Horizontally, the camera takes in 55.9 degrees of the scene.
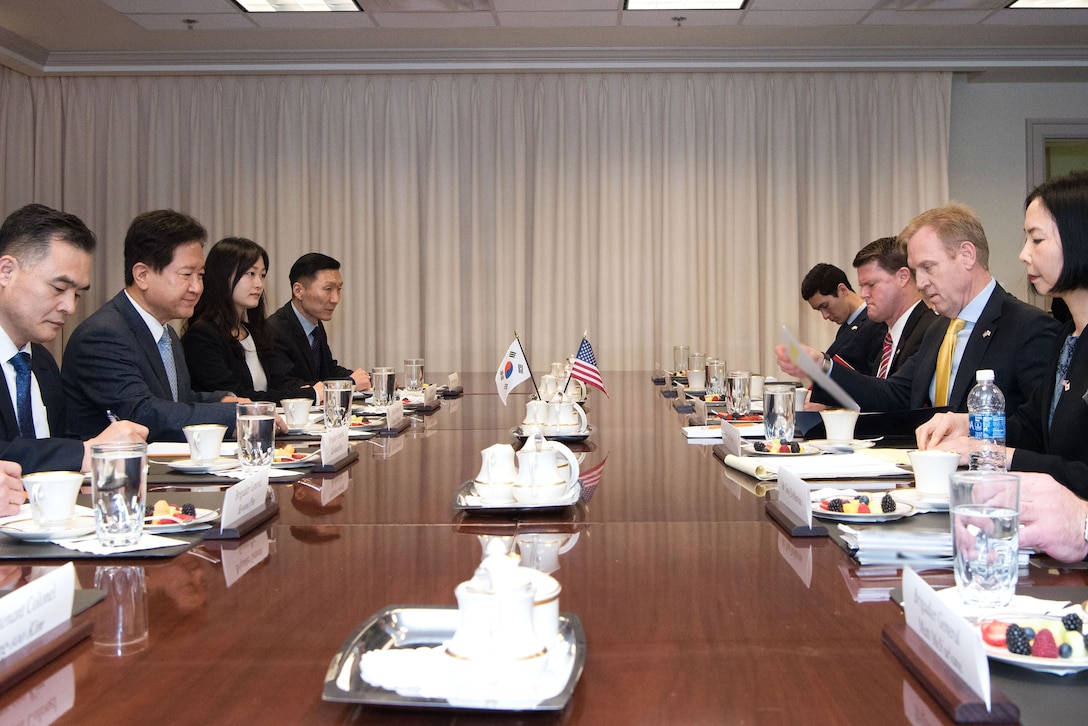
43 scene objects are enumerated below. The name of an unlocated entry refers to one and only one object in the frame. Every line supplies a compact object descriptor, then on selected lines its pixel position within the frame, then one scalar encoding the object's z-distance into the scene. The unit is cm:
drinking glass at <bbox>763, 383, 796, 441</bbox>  266
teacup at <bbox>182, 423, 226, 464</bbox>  239
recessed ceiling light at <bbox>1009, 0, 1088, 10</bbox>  640
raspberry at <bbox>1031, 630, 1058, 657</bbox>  104
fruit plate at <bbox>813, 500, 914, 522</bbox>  174
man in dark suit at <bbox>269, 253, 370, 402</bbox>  543
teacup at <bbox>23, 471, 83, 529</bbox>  171
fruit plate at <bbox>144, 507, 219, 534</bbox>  174
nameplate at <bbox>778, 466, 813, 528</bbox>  172
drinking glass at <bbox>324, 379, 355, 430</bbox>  298
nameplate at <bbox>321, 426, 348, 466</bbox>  249
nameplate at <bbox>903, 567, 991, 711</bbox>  94
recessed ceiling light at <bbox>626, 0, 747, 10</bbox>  640
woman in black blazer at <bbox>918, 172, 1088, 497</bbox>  238
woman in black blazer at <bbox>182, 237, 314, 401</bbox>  436
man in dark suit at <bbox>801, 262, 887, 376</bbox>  555
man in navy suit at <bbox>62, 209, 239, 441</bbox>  321
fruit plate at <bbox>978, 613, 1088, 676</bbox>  101
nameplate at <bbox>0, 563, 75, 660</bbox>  108
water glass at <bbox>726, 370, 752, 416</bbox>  352
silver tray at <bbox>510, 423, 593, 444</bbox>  303
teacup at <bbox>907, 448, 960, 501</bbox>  189
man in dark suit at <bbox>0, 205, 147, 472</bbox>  275
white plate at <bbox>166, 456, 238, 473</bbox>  237
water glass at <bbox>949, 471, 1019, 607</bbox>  122
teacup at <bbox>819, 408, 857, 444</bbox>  277
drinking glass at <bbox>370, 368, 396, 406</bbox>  385
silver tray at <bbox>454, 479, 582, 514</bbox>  191
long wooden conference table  99
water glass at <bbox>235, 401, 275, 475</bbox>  221
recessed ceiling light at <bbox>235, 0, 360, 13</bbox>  637
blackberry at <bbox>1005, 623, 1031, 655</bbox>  105
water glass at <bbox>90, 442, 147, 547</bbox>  155
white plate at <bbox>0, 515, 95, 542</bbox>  165
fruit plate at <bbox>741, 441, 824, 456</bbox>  256
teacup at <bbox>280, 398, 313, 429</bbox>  324
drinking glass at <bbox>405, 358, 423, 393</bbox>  451
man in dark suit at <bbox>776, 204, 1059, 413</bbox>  306
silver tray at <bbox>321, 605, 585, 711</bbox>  96
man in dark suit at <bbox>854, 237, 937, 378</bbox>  461
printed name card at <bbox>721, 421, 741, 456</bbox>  258
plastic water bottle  223
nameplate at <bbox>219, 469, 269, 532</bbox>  173
